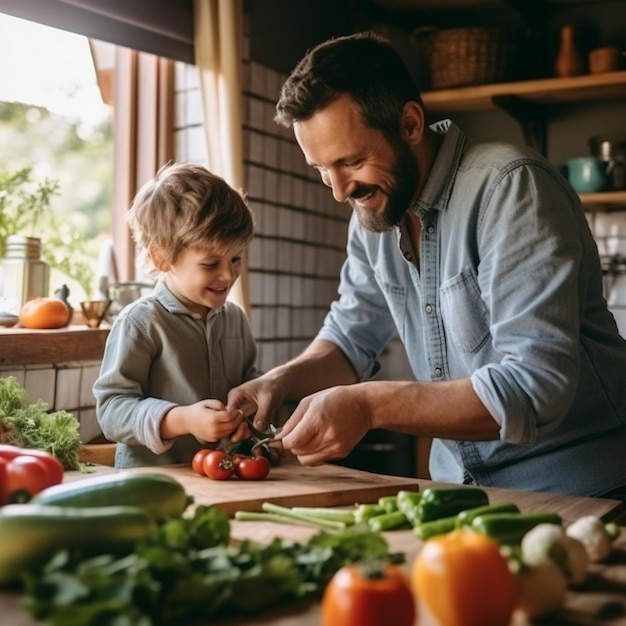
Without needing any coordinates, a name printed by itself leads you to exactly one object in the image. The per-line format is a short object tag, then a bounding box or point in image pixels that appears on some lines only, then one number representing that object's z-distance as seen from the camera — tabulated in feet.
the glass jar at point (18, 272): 8.52
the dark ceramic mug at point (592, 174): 11.32
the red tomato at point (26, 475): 4.50
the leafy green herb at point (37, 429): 6.10
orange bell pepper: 3.15
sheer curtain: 9.95
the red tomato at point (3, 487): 4.46
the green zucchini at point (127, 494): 3.94
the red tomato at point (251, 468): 5.93
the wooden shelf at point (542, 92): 11.37
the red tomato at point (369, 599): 2.97
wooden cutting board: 5.28
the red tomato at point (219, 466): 5.91
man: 5.41
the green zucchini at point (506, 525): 4.06
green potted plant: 9.01
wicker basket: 11.75
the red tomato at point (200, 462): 6.07
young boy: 6.61
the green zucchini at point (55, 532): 3.45
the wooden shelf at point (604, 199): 11.22
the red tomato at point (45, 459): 4.74
